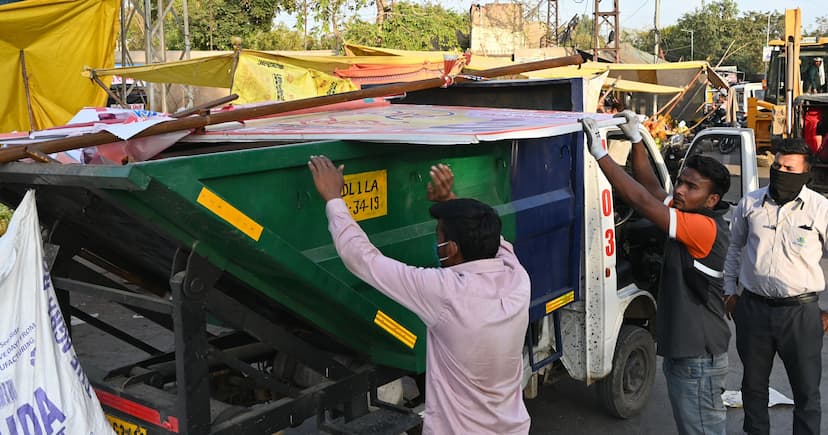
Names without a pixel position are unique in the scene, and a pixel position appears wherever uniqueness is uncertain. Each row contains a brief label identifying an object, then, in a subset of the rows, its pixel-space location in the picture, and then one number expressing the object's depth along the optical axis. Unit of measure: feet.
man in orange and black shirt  11.72
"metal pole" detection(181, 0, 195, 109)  40.45
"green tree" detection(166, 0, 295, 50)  91.86
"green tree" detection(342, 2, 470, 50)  69.05
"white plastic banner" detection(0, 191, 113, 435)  8.17
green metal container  7.86
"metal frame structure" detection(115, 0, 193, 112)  36.82
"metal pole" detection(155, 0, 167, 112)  38.96
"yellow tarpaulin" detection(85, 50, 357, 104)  28.35
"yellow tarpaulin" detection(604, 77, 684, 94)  55.57
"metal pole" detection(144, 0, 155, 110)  37.35
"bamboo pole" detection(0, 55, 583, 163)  8.00
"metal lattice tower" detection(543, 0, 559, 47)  115.96
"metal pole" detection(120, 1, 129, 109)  36.11
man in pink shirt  8.33
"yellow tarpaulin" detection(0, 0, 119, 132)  25.70
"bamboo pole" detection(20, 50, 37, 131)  25.95
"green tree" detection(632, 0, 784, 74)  192.24
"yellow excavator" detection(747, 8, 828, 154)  51.24
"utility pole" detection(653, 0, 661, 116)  125.80
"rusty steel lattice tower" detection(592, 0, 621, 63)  91.01
